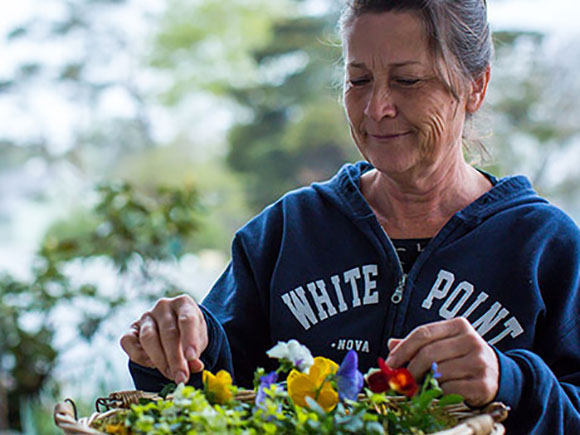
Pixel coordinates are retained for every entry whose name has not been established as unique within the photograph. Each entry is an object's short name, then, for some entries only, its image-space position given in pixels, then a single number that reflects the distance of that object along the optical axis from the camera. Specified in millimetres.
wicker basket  740
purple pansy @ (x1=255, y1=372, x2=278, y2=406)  772
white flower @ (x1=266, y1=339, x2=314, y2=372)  815
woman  1066
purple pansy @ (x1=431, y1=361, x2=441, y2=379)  766
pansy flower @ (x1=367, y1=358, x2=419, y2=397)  765
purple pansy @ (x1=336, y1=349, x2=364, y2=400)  776
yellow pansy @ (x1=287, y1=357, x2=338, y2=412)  777
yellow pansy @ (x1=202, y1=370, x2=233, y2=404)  838
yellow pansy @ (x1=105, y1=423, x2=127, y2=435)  785
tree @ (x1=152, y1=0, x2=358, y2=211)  3615
